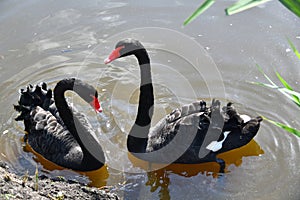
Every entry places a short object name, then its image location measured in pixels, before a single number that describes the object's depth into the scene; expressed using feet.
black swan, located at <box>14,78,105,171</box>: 20.31
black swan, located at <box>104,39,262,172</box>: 20.27
